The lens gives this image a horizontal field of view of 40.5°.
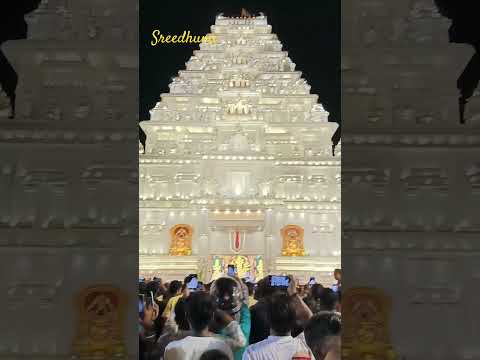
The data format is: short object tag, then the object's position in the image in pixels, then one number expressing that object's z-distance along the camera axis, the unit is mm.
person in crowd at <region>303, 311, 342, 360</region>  4791
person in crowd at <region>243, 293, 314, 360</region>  4910
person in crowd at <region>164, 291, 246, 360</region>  4922
